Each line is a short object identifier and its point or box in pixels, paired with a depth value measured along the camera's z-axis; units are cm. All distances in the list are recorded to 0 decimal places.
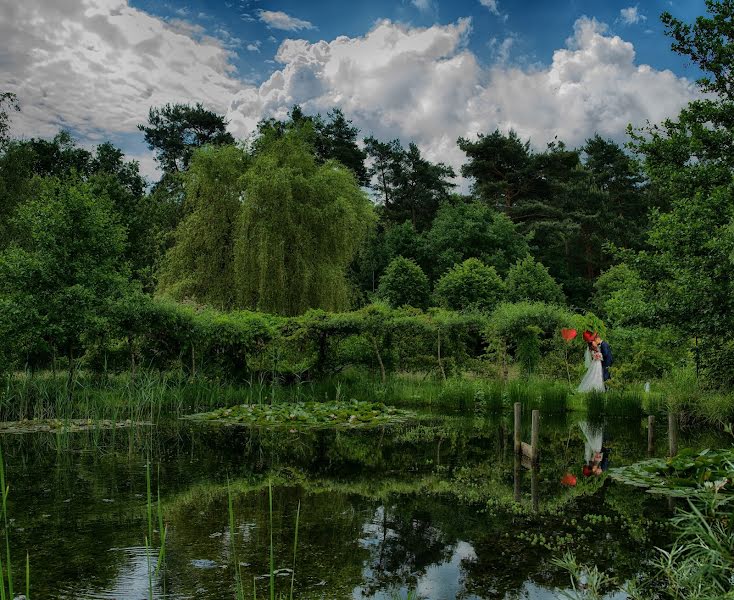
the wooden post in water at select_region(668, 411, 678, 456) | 904
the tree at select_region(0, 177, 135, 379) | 1348
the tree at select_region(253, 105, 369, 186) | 3841
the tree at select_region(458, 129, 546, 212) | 3666
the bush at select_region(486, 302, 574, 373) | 1766
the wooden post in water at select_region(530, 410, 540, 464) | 891
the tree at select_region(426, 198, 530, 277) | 3222
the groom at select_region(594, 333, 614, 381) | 1662
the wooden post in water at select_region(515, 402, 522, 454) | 995
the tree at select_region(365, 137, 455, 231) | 3975
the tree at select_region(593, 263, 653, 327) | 1401
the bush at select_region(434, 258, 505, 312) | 2606
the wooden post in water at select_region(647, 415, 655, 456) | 1017
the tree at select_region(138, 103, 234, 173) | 3747
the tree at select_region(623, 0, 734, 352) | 1294
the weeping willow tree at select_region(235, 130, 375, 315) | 2202
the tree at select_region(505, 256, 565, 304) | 2638
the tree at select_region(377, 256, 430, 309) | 2880
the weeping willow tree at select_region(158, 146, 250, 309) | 2328
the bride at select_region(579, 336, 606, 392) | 1659
